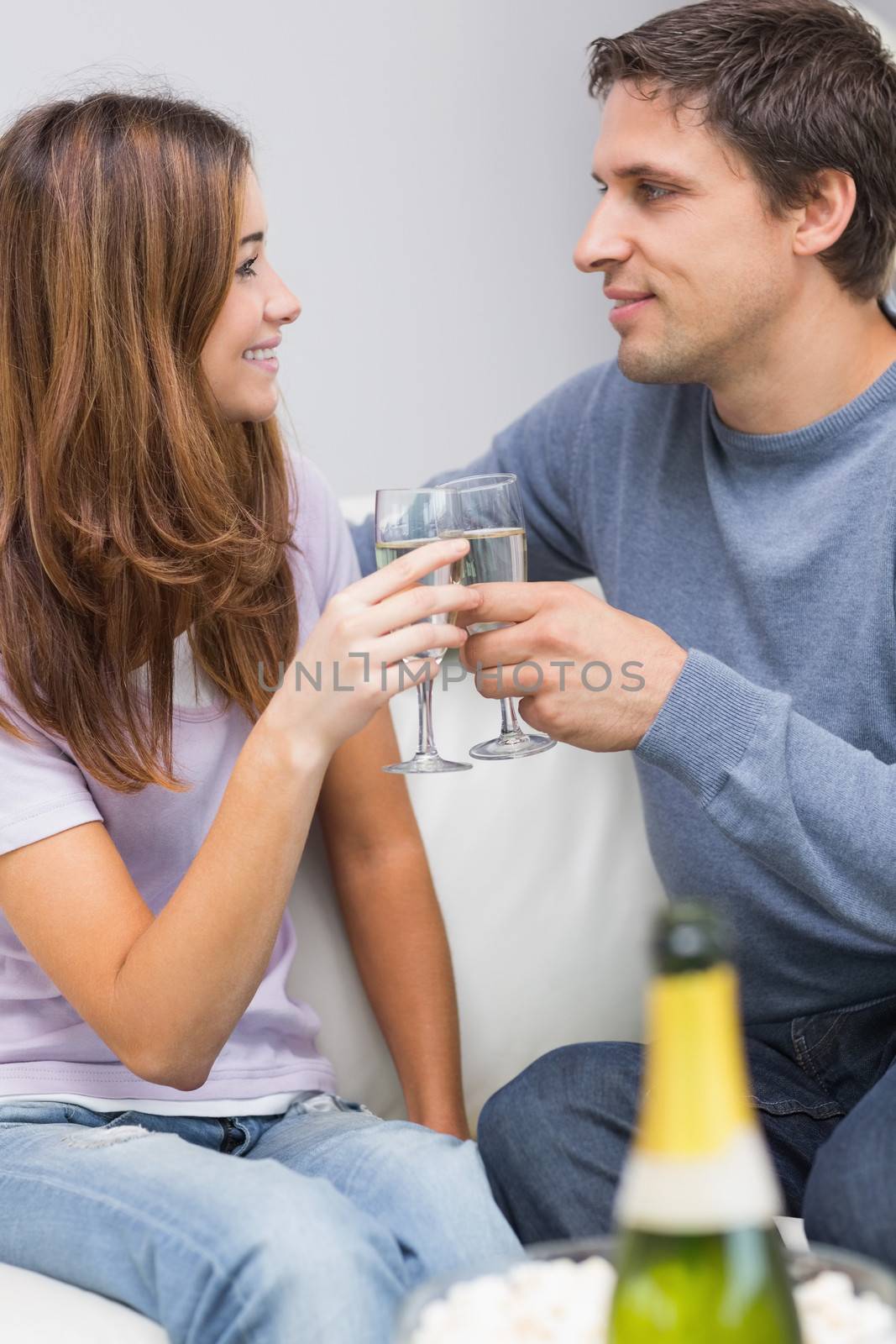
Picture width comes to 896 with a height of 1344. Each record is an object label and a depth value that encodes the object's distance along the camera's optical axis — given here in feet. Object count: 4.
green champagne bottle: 5.10
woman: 6.83
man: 7.77
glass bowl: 5.38
